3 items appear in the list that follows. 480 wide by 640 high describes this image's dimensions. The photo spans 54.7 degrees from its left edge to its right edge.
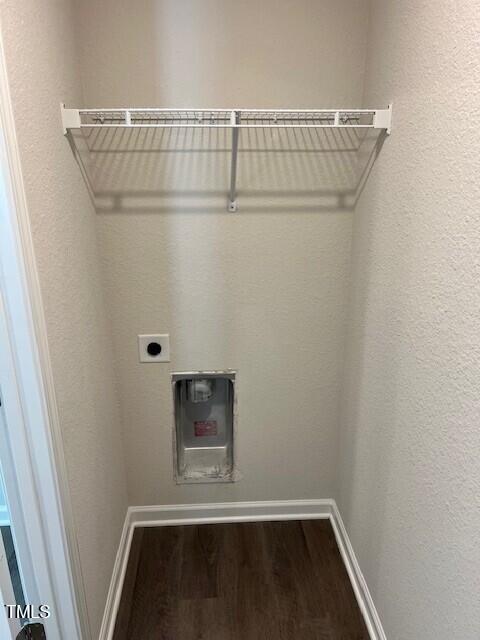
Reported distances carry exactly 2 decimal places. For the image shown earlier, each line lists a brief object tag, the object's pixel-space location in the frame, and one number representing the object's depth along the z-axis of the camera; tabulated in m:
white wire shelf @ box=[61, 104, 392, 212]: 1.50
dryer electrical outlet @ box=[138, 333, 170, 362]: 1.79
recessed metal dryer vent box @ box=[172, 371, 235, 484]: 1.95
